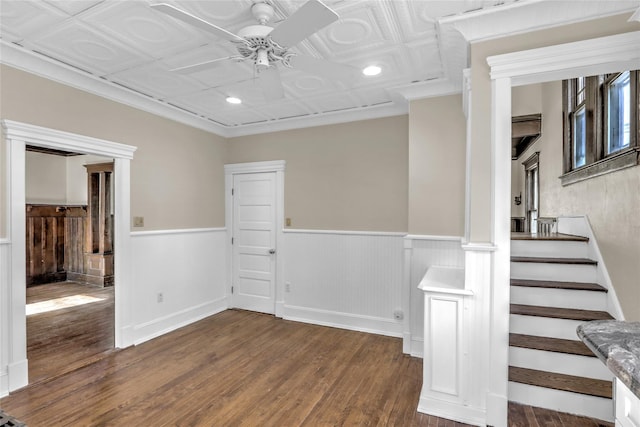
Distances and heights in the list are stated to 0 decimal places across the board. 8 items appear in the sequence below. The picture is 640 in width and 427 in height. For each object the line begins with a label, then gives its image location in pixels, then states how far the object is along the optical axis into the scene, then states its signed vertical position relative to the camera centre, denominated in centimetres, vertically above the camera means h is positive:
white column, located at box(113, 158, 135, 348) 339 -51
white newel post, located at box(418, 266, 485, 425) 222 -103
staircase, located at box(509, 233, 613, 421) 223 -98
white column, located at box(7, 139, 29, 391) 255 -51
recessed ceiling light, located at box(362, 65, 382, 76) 280 +126
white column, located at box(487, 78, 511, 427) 214 -28
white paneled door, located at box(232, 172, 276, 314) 459 -45
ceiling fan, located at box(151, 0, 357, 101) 151 +96
